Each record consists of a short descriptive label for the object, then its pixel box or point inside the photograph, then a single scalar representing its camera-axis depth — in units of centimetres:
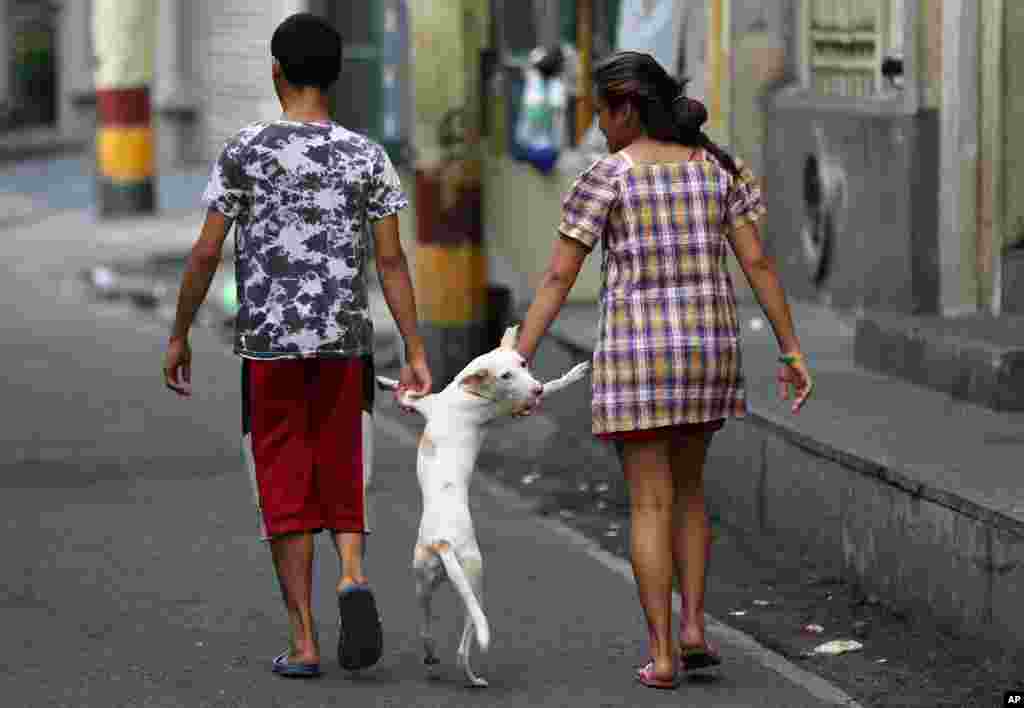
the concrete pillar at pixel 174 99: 3659
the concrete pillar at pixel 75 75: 3981
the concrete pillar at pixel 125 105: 2689
